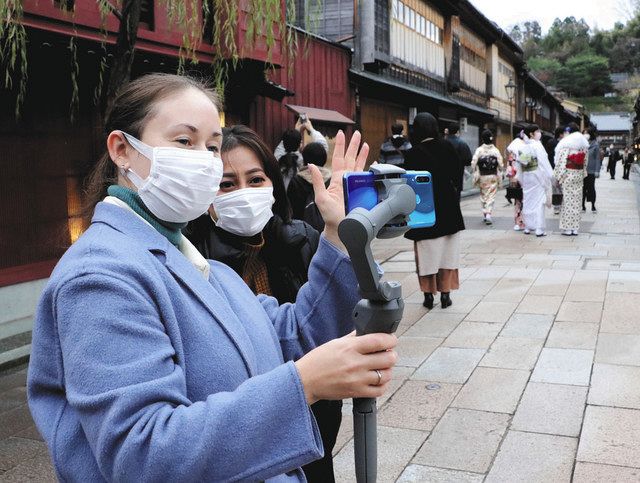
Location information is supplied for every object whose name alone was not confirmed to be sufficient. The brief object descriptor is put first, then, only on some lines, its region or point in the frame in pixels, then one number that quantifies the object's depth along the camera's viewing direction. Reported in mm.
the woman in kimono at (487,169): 13828
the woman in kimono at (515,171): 12328
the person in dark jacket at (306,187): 4153
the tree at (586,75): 99062
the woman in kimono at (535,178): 12148
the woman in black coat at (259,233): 2432
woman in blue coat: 1093
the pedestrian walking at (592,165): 16250
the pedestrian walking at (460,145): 13162
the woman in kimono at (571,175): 12094
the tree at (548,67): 96812
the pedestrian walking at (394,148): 12453
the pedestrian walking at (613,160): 35594
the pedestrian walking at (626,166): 33562
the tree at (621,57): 95562
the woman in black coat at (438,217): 6891
